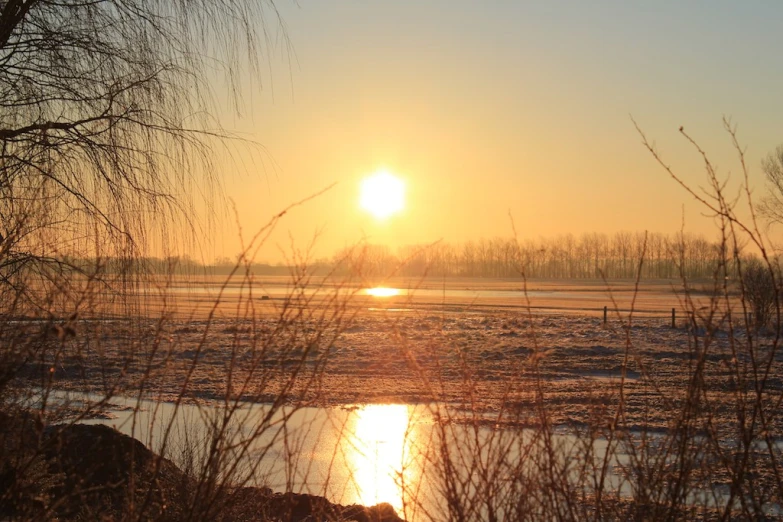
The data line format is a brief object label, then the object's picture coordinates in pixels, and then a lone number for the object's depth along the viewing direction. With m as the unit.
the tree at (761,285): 23.10
